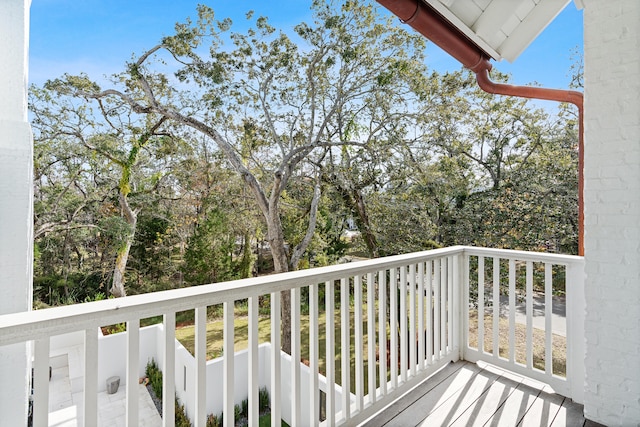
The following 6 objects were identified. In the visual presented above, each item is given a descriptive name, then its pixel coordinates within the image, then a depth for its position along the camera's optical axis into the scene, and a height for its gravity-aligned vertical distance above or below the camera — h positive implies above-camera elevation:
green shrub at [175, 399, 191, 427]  5.37 -3.43
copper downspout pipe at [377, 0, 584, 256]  1.97 +1.21
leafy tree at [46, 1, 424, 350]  7.01 +2.99
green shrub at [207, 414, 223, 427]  4.85 -3.17
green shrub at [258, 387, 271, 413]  5.82 -3.34
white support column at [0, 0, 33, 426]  1.93 +0.08
